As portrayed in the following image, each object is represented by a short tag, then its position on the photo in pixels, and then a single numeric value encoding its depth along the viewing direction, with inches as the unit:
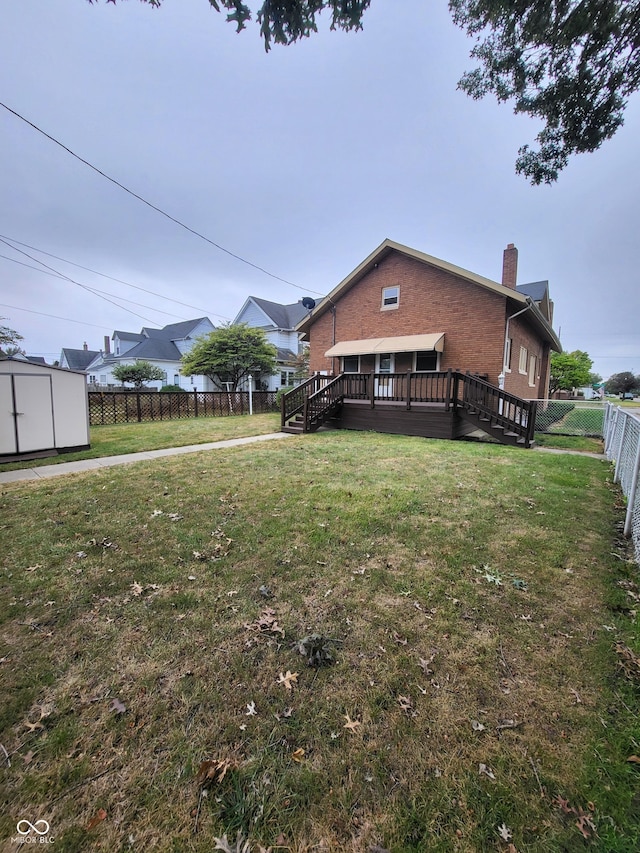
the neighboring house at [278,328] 1083.3
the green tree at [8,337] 796.0
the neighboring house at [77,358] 1678.2
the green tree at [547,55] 142.5
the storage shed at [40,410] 300.8
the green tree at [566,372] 1241.4
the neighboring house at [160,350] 1232.8
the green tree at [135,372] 1029.8
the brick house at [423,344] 431.5
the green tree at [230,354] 816.9
